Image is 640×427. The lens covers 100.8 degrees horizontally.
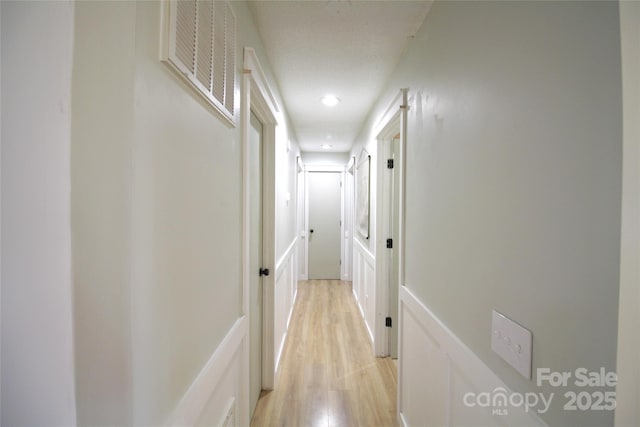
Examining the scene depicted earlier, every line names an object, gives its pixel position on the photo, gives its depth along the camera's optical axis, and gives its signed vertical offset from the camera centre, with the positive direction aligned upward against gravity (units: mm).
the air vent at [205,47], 582 +428
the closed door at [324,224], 5082 -340
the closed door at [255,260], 1626 -350
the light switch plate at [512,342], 667 -364
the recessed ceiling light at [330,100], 2432 +1006
